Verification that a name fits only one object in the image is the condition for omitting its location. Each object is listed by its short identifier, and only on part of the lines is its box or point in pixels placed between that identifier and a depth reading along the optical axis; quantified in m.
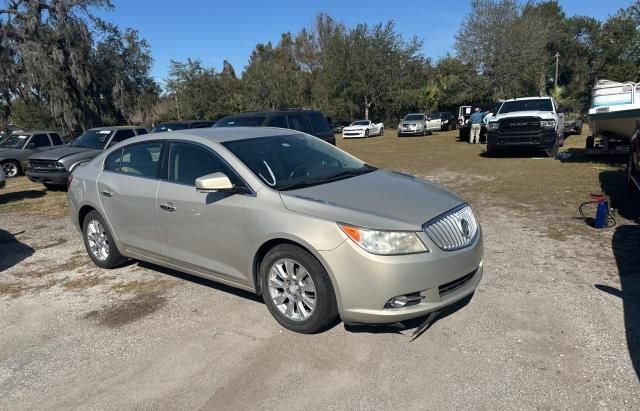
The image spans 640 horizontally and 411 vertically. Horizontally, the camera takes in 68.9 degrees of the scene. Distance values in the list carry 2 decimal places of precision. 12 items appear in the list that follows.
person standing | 22.83
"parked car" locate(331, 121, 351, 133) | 42.62
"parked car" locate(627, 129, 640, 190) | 7.18
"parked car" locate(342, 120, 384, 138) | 33.28
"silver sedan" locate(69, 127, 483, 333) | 3.34
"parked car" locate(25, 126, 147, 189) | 11.65
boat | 9.73
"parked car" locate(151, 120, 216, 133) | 16.62
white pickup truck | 14.88
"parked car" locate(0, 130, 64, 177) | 15.15
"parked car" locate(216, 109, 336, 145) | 11.33
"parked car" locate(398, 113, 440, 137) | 31.97
